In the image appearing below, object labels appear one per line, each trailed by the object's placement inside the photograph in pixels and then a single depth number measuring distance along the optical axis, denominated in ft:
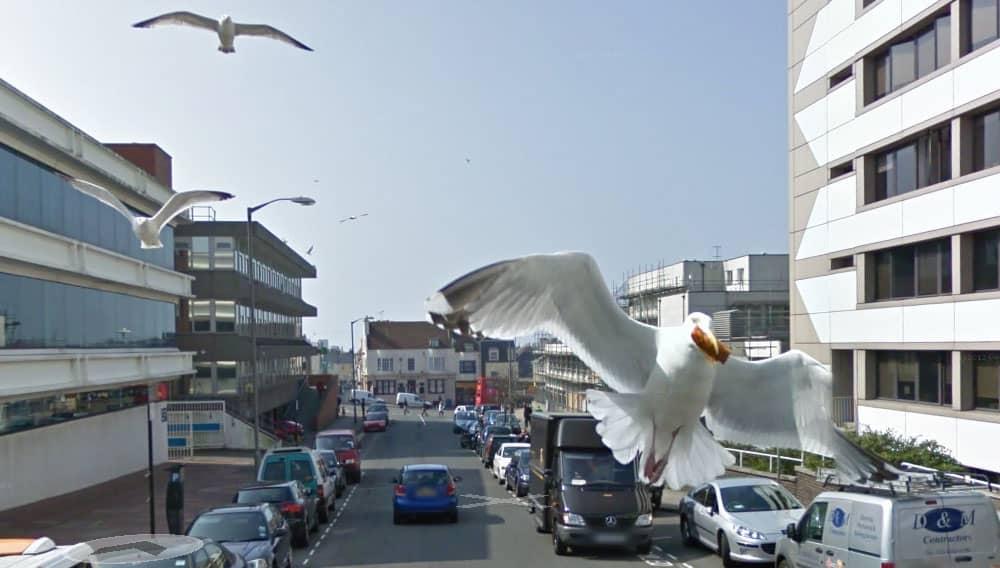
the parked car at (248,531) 40.65
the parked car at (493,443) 106.42
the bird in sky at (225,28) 31.58
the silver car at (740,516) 45.32
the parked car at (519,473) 78.87
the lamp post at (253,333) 75.50
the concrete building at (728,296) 100.07
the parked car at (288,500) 53.72
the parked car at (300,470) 65.51
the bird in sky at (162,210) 37.35
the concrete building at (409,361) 268.62
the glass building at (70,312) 66.95
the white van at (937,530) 30.96
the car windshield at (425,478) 64.95
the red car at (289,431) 136.95
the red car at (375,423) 173.27
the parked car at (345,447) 95.91
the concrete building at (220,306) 127.95
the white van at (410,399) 255.74
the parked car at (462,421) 153.81
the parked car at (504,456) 90.27
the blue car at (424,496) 64.39
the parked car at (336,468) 82.94
